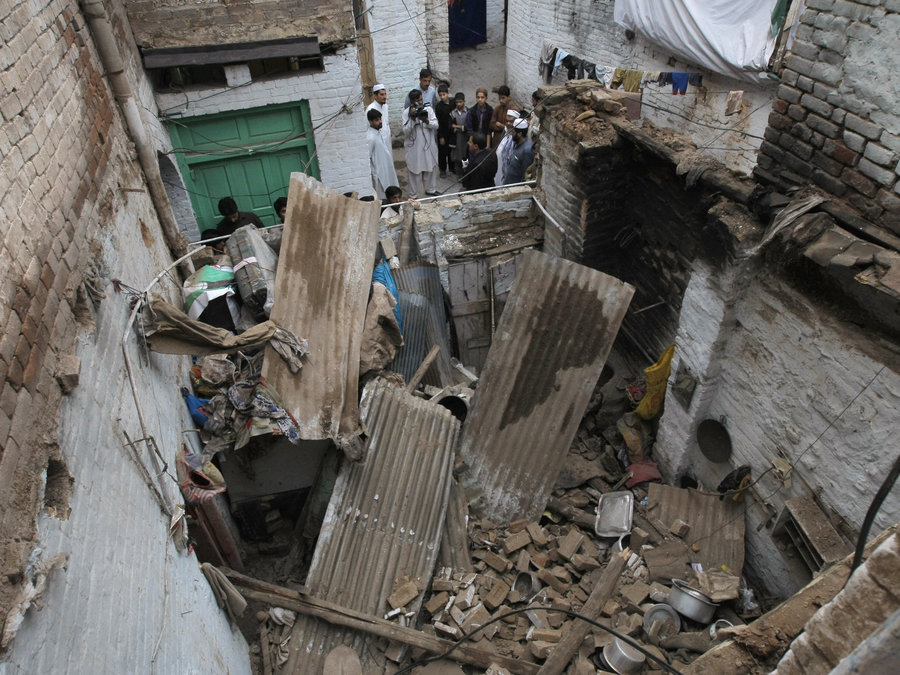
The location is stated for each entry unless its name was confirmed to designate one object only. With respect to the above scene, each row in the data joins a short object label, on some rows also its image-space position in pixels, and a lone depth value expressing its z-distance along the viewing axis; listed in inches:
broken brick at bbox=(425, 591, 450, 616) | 172.4
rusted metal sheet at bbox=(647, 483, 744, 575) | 181.9
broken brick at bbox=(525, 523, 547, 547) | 187.2
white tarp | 284.2
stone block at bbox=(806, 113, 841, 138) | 138.7
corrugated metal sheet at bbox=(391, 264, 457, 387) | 250.2
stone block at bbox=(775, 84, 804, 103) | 147.3
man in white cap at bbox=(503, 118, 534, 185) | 338.3
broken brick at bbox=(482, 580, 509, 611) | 171.0
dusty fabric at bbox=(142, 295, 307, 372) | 148.6
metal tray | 188.5
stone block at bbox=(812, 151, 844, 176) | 140.4
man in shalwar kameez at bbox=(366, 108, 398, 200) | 360.5
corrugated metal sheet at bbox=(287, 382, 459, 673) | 170.4
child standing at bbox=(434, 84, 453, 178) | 428.8
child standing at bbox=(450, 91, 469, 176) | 419.4
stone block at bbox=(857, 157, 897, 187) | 128.0
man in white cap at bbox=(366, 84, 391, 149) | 375.6
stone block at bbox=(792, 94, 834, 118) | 139.7
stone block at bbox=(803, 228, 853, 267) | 129.7
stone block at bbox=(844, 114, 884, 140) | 129.2
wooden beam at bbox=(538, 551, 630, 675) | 151.1
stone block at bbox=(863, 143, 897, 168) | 126.9
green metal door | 291.0
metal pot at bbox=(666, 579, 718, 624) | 162.7
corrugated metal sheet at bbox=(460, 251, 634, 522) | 198.7
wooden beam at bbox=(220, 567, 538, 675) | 157.8
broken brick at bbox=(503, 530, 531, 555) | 186.2
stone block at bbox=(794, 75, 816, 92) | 142.3
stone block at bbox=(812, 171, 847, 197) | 140.4
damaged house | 102.3
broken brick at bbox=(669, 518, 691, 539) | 186.5
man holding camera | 374.6
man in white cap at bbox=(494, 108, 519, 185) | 345.7
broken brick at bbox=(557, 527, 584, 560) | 182.4
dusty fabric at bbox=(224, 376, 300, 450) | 173.5
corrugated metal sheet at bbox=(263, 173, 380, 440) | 187.6
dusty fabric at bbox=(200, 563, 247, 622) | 149.2
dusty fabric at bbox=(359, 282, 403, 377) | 204.4
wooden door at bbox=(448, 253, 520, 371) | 280.8
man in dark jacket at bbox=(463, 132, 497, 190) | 375.6
